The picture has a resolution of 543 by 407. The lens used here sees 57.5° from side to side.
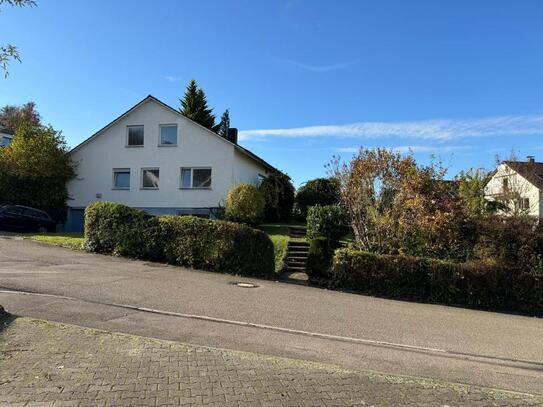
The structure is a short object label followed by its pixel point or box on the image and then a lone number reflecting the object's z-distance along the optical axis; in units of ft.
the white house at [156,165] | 91.69
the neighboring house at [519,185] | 96.63
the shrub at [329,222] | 65.10
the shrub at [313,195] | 97.25
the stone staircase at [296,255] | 59.47
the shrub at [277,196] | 95.02
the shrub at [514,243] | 45.60
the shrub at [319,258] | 49.49
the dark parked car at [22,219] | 80.94
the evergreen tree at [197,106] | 153.38
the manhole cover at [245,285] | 42.21
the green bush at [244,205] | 79.61
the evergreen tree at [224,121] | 182.31
